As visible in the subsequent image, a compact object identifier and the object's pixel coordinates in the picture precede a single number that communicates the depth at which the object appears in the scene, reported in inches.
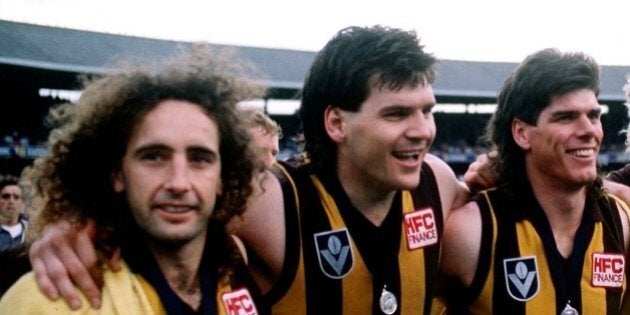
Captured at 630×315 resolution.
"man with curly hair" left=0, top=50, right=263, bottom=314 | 99.1
